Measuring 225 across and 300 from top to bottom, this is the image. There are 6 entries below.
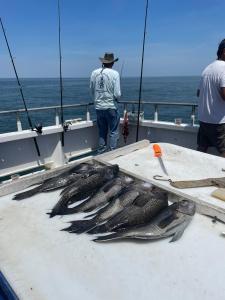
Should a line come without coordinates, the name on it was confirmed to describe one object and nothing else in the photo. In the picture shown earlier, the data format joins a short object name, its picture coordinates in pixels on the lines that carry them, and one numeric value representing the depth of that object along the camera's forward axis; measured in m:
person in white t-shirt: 3.47
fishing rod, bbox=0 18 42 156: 4.38
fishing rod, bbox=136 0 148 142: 4.91
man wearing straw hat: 4.59
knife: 3.09
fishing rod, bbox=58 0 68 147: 4.72
